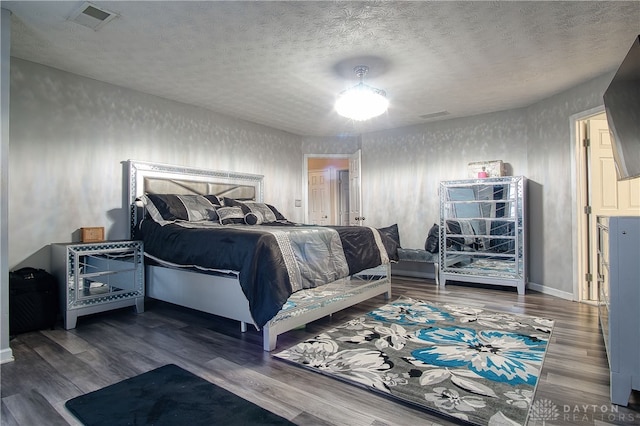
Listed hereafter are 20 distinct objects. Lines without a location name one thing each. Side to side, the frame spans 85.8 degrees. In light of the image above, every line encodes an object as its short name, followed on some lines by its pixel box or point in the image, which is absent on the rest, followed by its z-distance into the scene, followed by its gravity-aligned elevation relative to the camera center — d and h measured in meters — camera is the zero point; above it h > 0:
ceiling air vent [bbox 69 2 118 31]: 2.43 +1.49
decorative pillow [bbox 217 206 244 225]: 4.10 +0.05
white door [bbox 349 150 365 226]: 5.96 +0.56
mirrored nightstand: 3.08 -0.55
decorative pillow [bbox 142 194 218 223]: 3.76 +0.13
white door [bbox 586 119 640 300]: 3.92 +0.30
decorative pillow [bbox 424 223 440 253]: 5.04 -0.32
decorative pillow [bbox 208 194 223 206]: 4.46 +0.26
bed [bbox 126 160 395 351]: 2.54 -0.33
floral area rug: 1.82 -0.96
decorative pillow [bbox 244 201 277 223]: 4.59 +0.12
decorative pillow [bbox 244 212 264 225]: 4.22 +0.00
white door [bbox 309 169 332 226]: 8.19 +0.54
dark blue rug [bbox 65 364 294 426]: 1.67 -0.97
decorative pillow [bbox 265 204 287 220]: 4.85 +0.07
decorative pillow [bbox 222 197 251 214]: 4.54 +0.20
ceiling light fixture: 3.46 +1.20
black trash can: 2.86 -0.69
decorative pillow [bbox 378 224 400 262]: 4.05 -0.30
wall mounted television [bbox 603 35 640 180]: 2.23 +0.71
